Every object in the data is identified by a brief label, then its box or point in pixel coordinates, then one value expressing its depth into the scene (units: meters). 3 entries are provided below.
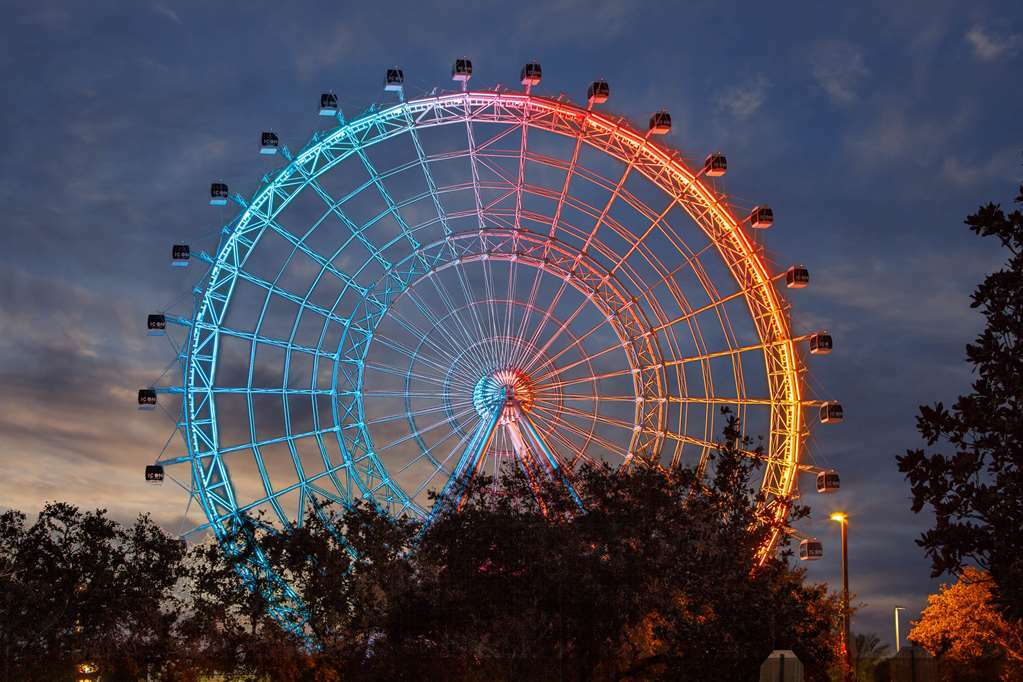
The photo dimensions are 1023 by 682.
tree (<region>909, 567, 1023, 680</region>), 46.59
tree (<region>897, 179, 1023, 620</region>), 14.11
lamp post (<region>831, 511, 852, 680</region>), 39.84
